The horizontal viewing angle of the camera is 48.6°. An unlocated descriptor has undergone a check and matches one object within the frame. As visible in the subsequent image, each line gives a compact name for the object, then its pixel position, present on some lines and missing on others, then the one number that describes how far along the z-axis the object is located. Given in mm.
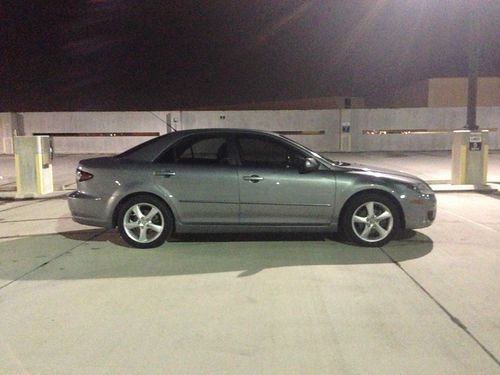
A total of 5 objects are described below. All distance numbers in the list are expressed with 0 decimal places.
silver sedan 6723
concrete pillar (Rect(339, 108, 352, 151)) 22125
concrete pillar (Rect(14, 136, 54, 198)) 11367
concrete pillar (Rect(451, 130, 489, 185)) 11781
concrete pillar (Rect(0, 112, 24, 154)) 22391
